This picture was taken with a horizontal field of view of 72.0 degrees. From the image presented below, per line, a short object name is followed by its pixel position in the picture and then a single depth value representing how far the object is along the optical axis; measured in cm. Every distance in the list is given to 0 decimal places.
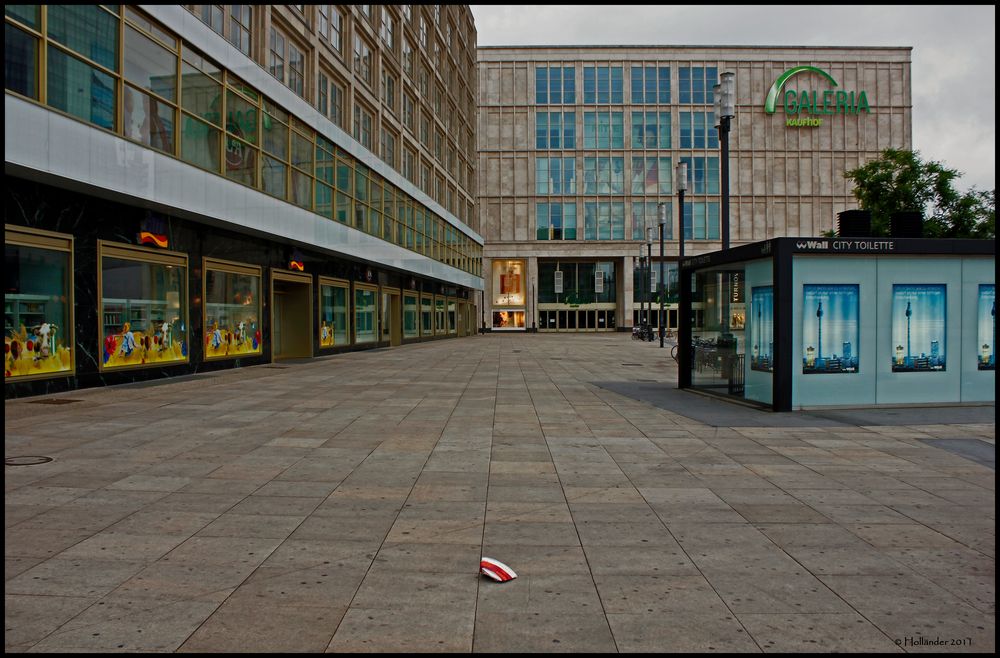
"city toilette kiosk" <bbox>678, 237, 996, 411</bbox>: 1282
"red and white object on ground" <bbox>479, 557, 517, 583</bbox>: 466
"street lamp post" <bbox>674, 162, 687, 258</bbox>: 2722
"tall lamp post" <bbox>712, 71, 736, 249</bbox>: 1766
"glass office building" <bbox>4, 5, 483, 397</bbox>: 1418
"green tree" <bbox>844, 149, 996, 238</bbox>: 3822
